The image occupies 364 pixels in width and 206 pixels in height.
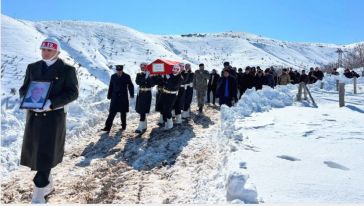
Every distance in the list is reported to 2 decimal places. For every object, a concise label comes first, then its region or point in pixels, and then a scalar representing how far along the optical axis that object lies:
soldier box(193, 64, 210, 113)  17.52
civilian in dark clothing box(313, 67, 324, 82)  27.15
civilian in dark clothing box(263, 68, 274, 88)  21.35
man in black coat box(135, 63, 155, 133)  12.78
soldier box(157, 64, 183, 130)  13.03
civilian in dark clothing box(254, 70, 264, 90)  20.77
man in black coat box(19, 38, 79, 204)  5.92
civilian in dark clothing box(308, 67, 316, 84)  26.96
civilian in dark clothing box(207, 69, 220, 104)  19.72
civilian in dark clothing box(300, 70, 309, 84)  23.42
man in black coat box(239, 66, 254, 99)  20.56
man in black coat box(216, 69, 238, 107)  15.18
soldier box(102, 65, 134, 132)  12.74
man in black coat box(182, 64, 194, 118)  15.60
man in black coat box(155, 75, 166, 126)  13.19
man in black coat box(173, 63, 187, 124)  14.13
